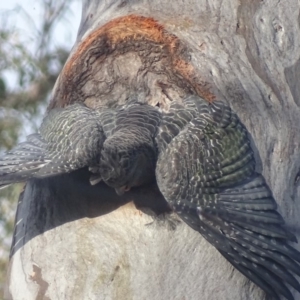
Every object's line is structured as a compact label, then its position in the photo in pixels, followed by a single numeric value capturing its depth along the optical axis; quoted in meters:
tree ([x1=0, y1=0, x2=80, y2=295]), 11.55
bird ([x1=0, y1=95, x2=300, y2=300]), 5.51
